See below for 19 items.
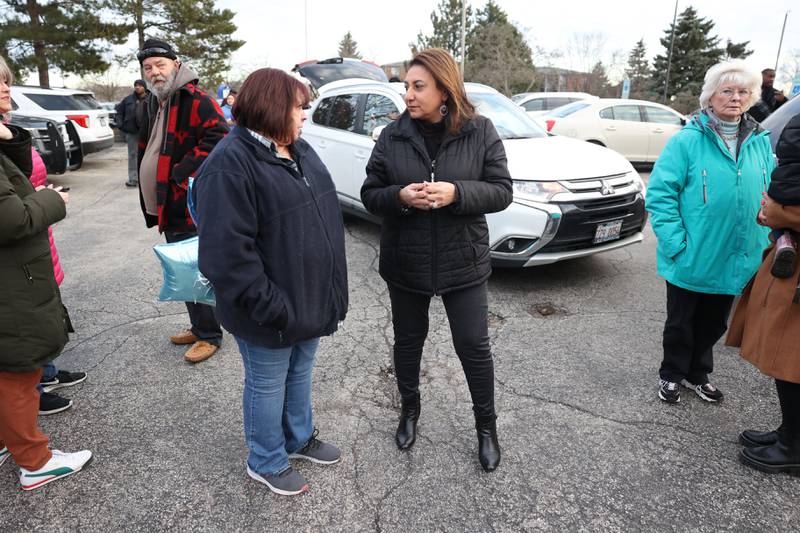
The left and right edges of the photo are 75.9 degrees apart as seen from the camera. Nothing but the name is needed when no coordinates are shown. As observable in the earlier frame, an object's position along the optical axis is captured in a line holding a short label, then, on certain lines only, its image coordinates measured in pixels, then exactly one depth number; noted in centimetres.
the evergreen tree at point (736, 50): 3816
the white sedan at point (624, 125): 1110
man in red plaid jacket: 304
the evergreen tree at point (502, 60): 3575
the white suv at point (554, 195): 426
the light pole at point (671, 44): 3518
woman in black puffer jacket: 224
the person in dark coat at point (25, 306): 208
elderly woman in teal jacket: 264
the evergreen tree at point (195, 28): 1911
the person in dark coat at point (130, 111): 871
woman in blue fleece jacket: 180
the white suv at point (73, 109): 989
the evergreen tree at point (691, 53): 3738
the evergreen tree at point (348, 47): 5941
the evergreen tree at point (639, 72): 4056
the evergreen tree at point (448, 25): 4981
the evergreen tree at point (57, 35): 1706
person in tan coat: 216
